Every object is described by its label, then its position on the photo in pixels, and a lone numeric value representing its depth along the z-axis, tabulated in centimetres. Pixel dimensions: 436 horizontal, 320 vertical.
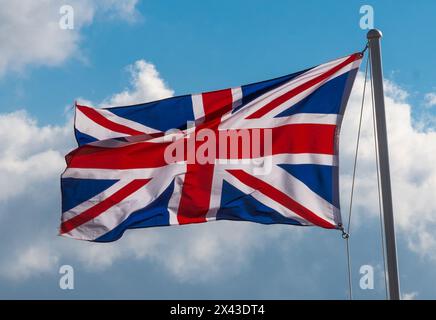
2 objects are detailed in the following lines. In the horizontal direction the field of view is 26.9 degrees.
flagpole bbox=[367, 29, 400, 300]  1427
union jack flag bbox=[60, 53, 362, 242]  1608
